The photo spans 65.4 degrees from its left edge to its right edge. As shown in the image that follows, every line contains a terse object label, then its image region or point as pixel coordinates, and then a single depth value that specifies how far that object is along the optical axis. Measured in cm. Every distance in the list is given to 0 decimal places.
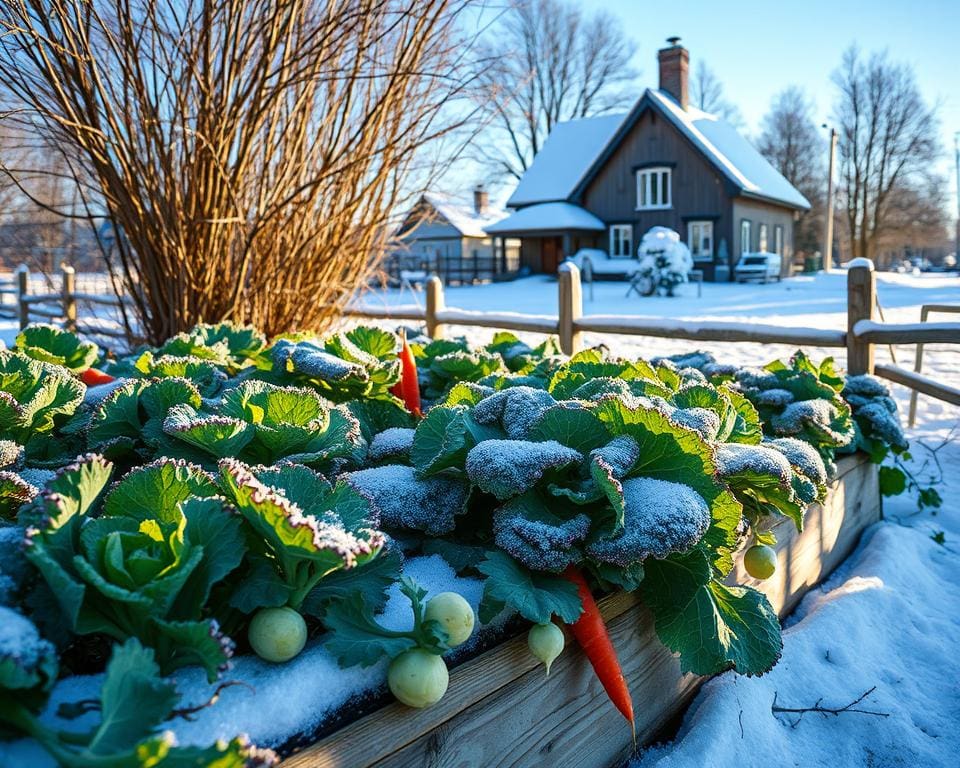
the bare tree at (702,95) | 3788
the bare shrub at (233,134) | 232
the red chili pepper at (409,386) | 193
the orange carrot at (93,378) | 197
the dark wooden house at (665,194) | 2205
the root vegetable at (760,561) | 153
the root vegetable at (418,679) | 89
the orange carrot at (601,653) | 114
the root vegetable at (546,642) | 105
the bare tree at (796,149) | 3809
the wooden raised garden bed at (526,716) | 90
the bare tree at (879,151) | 3366
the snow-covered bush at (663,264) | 1742
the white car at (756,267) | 2145
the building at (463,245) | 2750
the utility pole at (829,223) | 2869
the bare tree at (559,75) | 3203
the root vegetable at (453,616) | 96
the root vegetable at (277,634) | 90
